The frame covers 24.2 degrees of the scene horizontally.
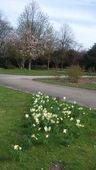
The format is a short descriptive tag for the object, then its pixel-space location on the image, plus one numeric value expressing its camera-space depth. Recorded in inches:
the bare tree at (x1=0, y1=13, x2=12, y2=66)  1733.0
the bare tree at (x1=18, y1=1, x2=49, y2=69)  1477.5
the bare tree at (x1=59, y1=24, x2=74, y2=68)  1717.8
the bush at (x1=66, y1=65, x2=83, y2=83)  660.0
